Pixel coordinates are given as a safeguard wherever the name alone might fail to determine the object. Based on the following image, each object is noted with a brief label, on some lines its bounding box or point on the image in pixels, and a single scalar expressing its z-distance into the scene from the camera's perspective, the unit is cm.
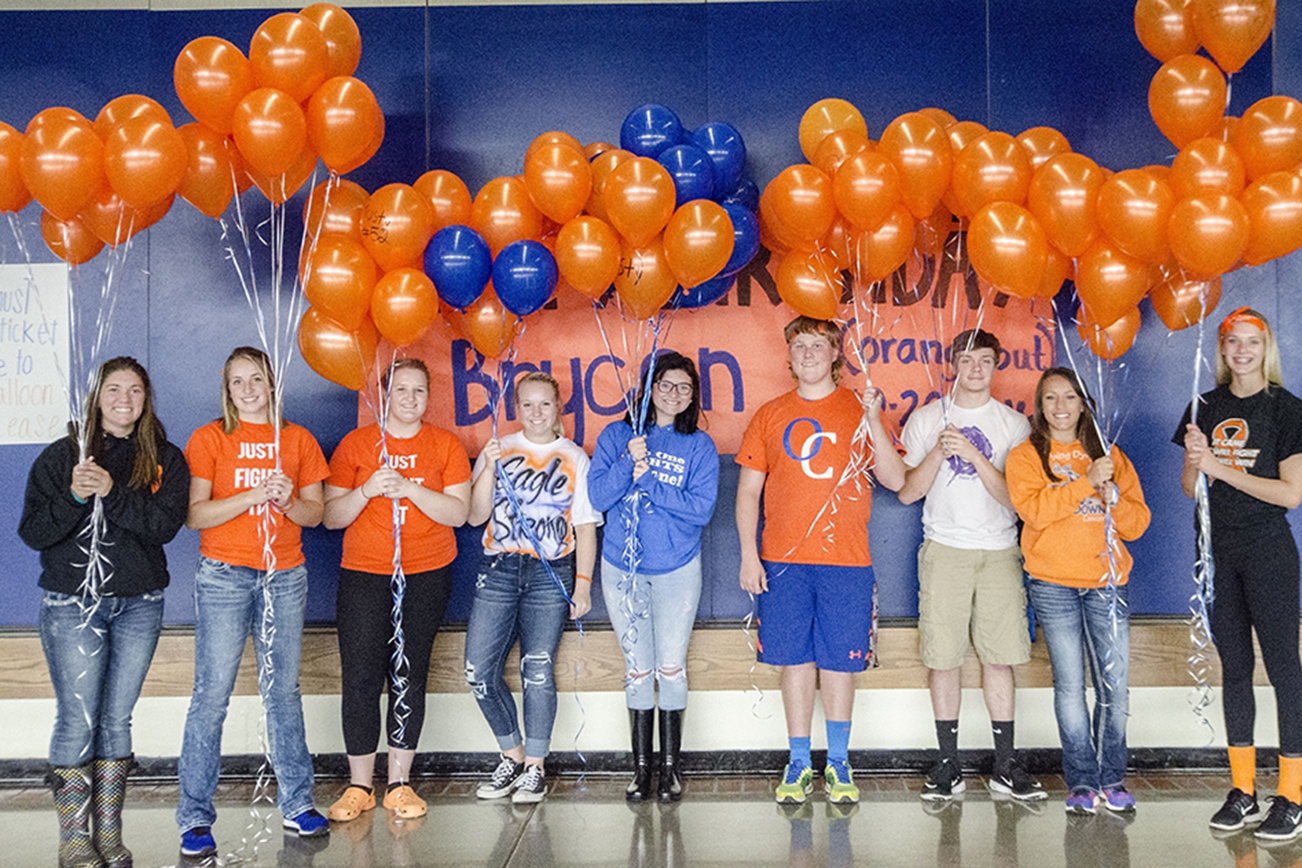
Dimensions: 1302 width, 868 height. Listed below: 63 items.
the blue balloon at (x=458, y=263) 297
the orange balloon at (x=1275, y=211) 266
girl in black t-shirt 285
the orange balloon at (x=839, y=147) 299
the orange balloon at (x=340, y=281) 288
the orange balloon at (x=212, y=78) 269
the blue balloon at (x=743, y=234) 313
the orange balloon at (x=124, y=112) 268
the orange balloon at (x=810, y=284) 309
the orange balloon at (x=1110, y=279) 285
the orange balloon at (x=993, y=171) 288
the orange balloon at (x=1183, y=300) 299
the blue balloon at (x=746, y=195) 326
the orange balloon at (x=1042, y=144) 301
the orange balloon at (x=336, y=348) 296
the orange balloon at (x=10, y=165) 271
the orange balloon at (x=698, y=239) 285
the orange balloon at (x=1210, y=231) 264
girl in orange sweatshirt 301
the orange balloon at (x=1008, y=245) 280
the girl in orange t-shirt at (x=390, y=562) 309
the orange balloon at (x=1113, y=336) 310
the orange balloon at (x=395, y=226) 294
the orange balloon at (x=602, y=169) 297
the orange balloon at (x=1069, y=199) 278
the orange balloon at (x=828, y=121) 310
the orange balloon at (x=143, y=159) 263
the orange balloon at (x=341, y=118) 279
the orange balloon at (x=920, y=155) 290
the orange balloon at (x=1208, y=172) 269
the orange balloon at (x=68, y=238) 283
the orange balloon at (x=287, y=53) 272
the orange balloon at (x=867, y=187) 282
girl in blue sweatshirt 317
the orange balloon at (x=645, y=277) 297
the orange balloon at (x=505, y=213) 304
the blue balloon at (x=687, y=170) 296
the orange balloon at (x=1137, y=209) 270
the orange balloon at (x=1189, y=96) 280
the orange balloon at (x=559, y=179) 290
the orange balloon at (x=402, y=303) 289
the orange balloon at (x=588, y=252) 290
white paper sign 353
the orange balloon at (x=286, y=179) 292
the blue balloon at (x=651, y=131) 304
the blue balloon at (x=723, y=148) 310
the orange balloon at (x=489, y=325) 316
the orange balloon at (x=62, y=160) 262
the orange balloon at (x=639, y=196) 281
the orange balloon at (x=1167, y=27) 283
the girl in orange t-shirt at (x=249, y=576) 280
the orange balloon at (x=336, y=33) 287
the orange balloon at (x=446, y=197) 310
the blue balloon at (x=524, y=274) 296
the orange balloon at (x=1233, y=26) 271
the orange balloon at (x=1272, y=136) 270
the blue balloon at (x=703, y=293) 330
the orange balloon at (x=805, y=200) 292
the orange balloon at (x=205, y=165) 280
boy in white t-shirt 317
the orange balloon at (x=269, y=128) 268
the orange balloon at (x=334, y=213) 310
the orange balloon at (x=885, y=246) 299
